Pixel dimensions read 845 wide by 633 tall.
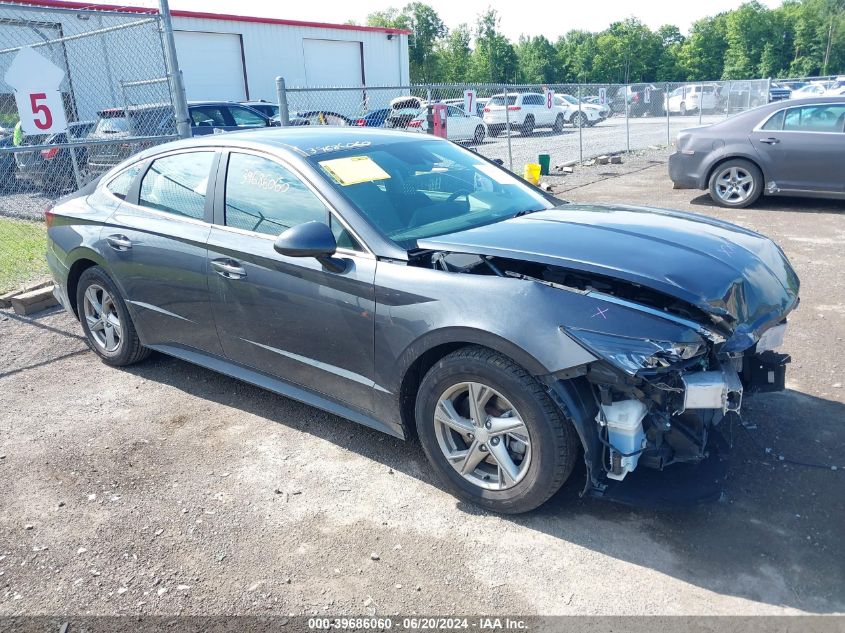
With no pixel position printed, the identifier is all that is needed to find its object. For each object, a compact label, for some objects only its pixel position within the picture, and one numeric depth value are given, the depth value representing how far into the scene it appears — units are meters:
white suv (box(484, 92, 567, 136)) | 19.84
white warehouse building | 18.25
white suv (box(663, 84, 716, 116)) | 22.33
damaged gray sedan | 2.82
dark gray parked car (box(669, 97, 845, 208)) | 9.11
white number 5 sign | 6.71
